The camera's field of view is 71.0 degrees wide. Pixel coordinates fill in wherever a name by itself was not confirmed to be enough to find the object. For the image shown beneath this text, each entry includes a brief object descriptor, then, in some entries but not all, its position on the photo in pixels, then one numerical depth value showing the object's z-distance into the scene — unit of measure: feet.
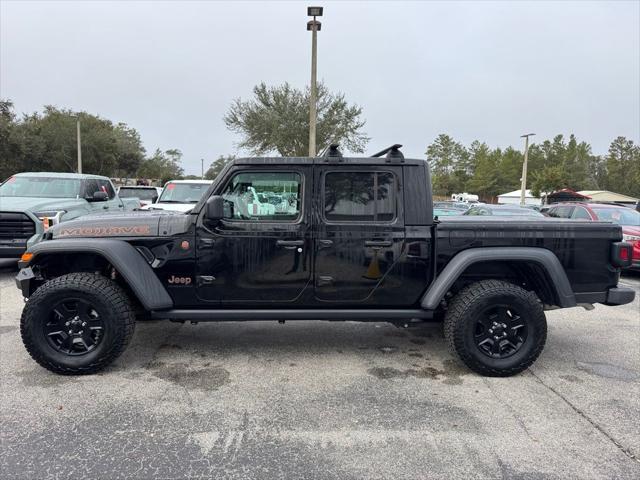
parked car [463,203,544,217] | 37.37
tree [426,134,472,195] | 256.93
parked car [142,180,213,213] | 31.71
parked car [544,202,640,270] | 28.12
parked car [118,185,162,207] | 53.62
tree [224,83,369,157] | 73.36
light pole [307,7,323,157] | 37.73
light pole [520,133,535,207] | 100.44
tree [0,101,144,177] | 98.89
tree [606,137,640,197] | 214.48
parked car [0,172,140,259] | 23.70
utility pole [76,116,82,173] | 101.16
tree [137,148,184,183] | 211.45
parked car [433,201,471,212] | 51.42
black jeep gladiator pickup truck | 12.44
